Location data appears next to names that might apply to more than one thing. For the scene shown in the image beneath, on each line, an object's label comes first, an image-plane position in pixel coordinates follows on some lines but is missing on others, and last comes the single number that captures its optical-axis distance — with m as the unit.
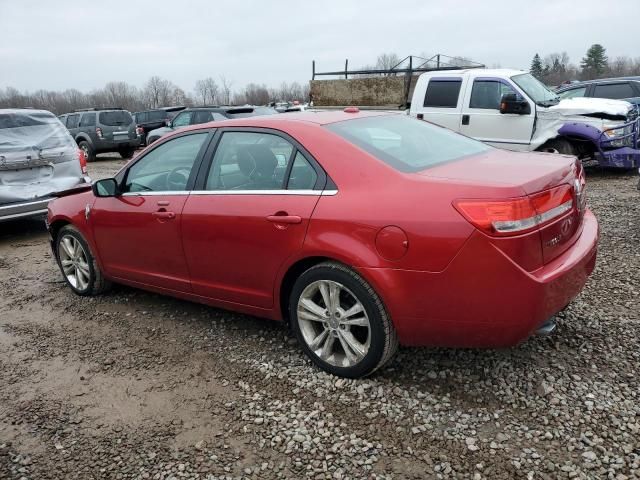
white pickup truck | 8.68
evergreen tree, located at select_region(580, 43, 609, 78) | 72.69
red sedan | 2.59
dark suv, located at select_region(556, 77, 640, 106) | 11.80
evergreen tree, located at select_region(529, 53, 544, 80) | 72.33
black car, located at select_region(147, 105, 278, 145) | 13.16
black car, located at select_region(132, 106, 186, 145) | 23.08
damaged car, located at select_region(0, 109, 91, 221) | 6.84
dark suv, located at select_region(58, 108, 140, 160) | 18.50
